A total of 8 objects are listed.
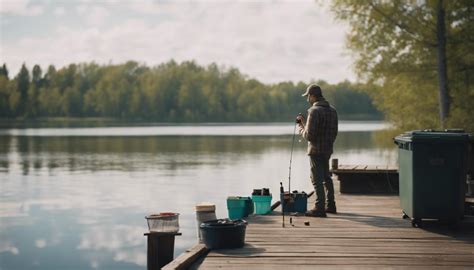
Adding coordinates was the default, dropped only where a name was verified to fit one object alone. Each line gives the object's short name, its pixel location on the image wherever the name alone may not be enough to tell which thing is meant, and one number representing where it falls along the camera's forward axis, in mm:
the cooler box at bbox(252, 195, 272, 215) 9000
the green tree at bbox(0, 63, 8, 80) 128750
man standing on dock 8523
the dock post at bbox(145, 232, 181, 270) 7180
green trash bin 7281
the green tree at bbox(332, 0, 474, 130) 19297
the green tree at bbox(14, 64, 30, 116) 119575
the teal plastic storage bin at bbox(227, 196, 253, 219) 8547
